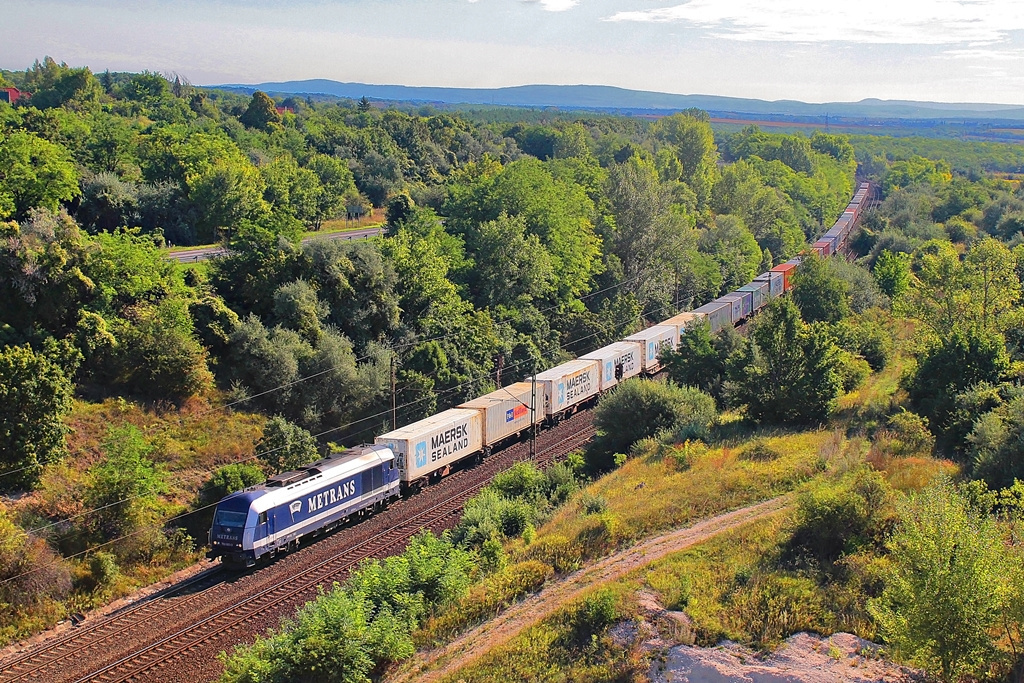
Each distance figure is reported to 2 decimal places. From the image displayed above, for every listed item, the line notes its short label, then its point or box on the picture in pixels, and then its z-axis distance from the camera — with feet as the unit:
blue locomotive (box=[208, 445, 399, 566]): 94.12
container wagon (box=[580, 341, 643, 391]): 165.89
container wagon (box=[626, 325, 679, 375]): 178.50
